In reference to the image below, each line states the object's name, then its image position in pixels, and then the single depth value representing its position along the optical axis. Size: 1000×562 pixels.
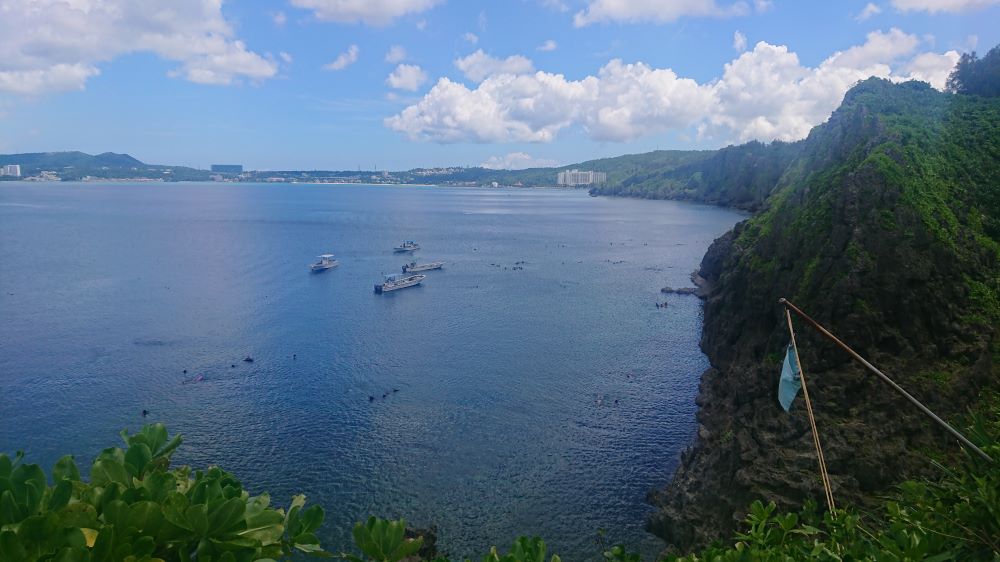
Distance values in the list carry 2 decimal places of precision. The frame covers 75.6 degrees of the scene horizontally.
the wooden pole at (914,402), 7.66
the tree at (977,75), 51.28
